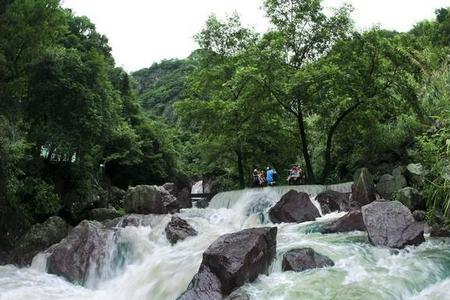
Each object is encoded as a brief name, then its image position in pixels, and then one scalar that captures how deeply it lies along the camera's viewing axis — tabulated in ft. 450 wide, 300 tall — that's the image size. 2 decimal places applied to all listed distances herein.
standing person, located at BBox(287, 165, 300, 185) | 82.38
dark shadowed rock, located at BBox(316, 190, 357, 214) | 61.21
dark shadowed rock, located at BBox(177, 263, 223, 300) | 31.42
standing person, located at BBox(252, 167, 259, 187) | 87.92
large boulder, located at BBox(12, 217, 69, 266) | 51.14
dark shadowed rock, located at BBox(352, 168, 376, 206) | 58.65
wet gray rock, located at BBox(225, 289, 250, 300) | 29.66
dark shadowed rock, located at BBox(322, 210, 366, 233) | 45.98
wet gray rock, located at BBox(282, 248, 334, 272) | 34.42
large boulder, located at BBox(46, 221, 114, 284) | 45.42
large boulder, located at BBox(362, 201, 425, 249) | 38.52
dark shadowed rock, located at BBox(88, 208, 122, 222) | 67.10
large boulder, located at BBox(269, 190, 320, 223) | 55.77
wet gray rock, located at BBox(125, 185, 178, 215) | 68.54
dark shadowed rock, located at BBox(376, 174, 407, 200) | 58.94
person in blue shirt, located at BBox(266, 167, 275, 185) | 82.84
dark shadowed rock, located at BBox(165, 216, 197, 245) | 52.19
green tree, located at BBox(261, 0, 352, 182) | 76.38
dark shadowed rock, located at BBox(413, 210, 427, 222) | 46.34
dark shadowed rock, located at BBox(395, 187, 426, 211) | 49.34
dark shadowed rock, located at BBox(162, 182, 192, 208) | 94.89
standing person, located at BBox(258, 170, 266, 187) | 86.53
